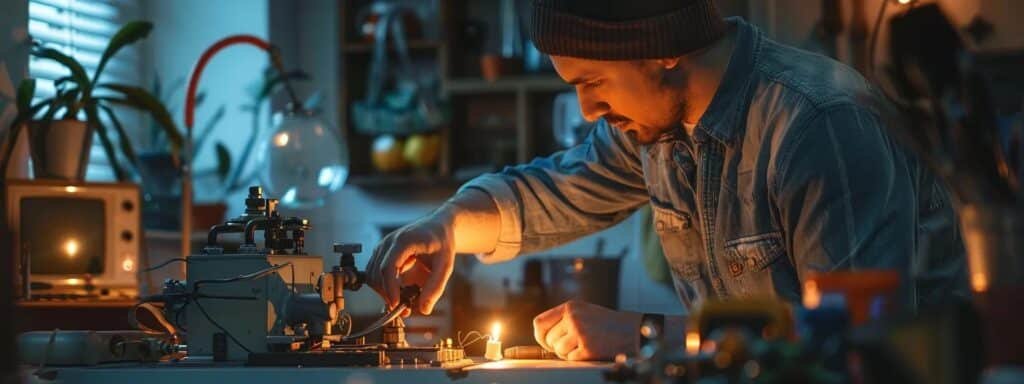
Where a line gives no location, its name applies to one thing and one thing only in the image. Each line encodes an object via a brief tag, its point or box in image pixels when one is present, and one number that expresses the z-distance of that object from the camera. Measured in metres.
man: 2.05
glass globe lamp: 4.03
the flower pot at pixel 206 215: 5.09
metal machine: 2.06
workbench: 1.78
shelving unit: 5.51
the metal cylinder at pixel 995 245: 1.11
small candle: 2.09
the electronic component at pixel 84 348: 2.00
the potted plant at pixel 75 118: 3.28
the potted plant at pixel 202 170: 4.77
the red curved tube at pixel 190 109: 3.73
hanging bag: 5.50
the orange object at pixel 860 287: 1.06
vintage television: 3.07
